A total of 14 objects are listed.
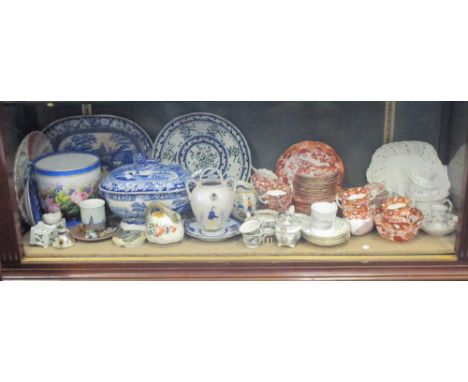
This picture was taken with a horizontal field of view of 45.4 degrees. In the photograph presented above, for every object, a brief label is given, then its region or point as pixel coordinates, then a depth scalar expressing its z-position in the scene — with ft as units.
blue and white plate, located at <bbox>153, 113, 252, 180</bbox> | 5.04
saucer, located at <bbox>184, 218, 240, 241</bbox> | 4.52
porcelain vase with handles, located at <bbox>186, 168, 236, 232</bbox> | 4.51
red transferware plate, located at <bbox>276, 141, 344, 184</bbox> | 5.12
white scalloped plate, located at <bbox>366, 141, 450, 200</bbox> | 4.94
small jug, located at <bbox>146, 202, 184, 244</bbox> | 4.47
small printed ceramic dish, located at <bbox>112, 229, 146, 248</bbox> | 4.49
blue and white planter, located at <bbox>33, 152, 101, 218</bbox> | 4.75
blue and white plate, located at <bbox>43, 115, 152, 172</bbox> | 5.09
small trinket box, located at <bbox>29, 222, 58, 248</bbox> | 4.50
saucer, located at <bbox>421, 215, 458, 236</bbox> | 4.43
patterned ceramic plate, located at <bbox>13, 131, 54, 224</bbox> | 4.54
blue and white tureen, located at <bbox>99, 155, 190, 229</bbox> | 4.61
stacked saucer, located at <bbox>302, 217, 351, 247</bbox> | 4.39
